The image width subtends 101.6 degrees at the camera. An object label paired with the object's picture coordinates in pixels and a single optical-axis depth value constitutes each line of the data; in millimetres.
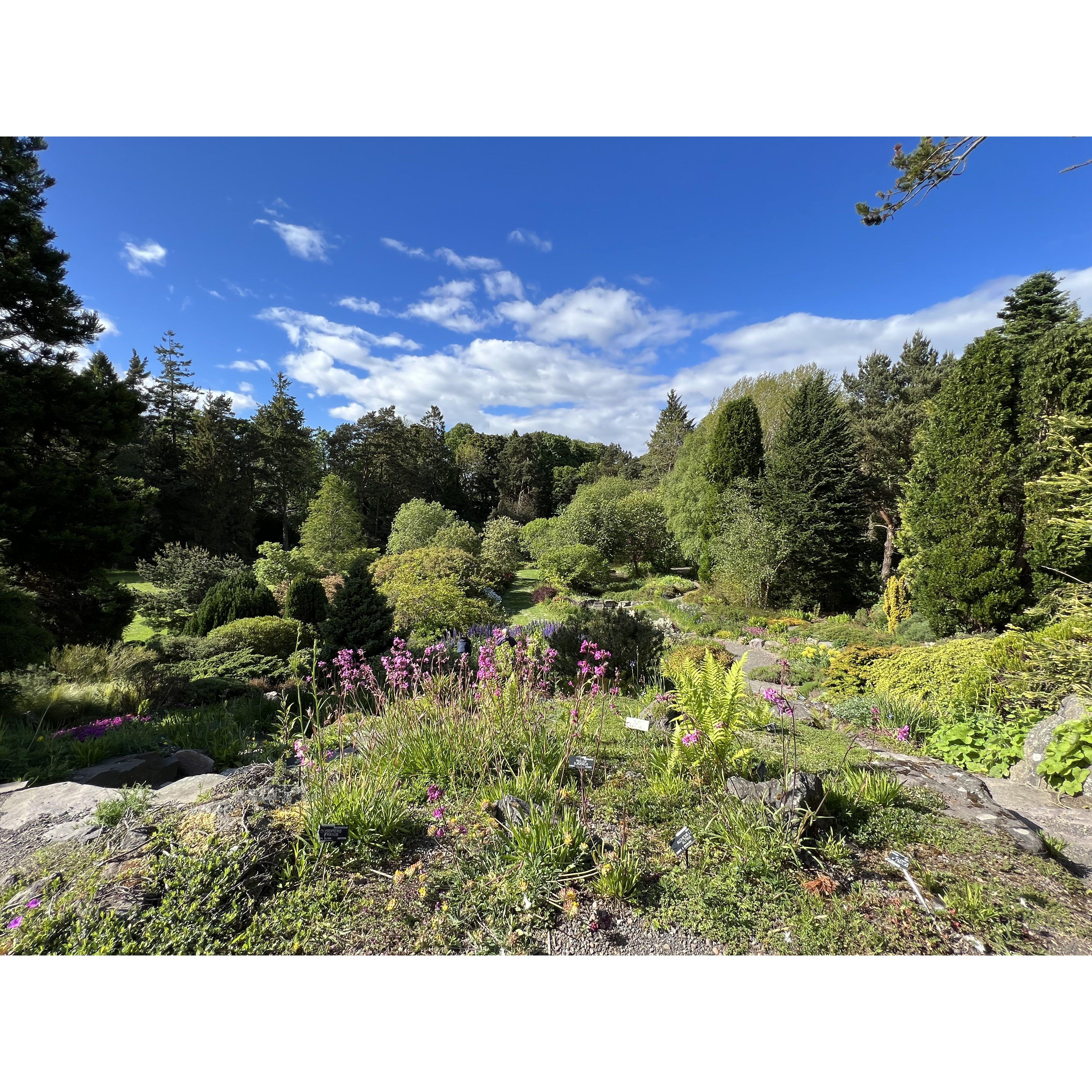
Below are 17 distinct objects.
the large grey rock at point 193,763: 3084
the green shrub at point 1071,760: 3244
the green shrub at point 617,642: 5332
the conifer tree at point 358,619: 6219
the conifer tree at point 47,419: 5074
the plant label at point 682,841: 1801
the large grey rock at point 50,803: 2285
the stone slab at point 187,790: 2264
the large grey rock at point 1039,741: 3451
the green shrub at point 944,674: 4145
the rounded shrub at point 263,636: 7055
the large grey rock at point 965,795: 2213
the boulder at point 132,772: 2887
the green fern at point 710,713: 2441
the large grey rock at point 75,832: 1976
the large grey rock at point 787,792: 1997
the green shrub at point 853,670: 5570
